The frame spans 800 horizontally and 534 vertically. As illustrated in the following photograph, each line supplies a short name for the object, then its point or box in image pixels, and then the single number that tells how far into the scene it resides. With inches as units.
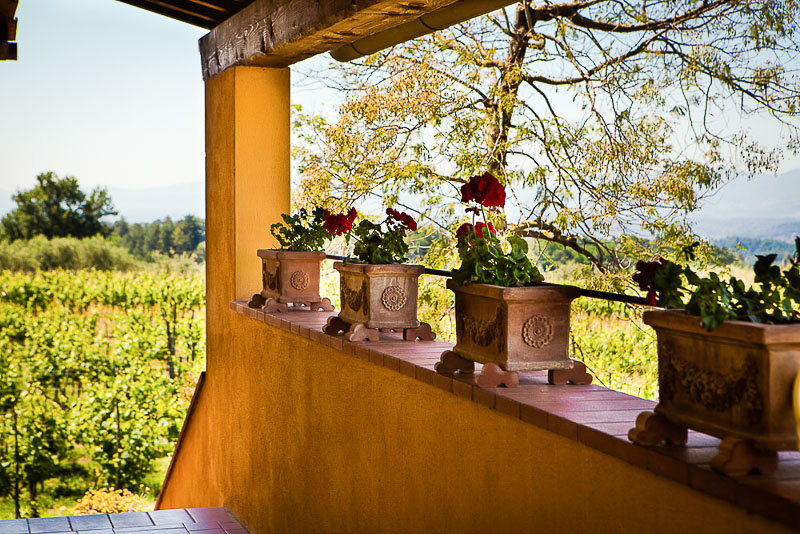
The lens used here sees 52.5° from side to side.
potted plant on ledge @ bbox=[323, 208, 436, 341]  114.4
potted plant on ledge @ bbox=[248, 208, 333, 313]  150.3
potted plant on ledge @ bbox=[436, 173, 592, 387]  79.7
